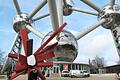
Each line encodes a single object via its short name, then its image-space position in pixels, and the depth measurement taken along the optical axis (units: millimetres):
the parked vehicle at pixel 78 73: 23702
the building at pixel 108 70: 39757
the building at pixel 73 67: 31113
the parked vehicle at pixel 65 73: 25026
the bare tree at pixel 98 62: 53938
